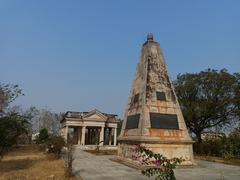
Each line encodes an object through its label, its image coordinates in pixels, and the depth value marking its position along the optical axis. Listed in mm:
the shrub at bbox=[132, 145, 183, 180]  3922
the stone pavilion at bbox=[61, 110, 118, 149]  30183
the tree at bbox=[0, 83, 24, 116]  18567
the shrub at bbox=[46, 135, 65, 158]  13354
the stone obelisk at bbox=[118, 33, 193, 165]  9525
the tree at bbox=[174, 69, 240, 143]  18815
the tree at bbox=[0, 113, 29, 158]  7672
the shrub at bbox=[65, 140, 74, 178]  6773
